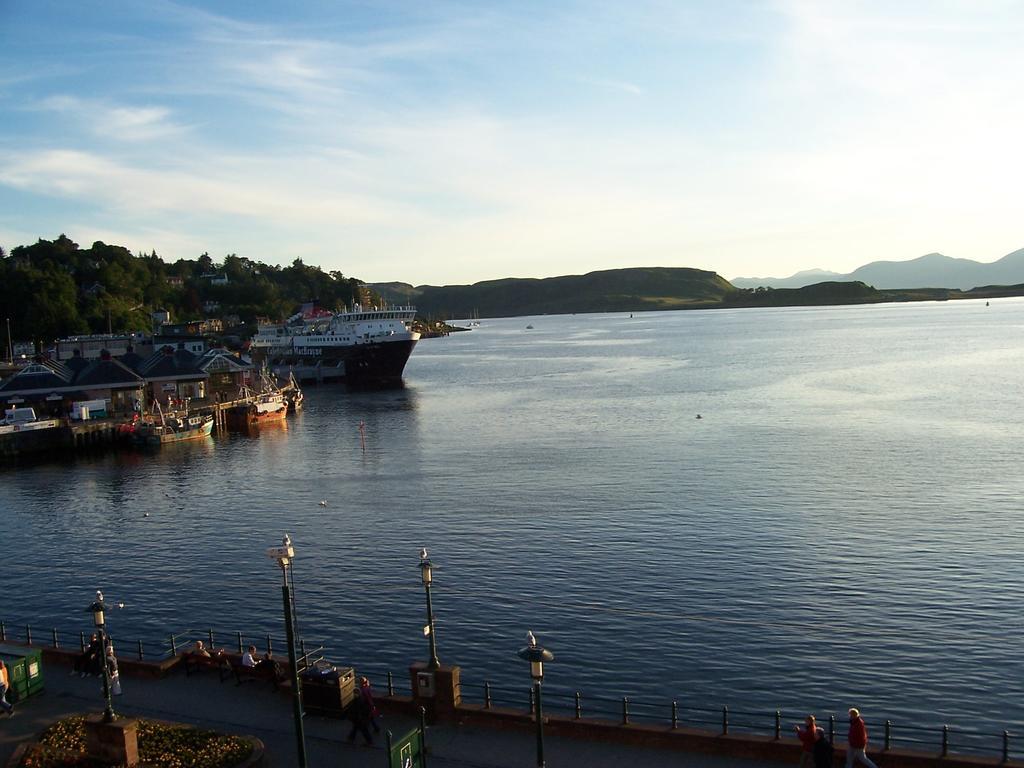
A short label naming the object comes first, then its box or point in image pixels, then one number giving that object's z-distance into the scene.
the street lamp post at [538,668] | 14.18
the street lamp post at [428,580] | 16.99
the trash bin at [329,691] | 17.08
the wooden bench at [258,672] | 18.75
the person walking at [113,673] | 18.64
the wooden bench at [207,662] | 19.66
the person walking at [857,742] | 14.07
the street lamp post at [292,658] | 14.24
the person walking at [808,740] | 14.45
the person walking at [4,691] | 17.62
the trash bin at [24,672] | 18.27
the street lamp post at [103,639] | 15.19
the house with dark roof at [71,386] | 77.44
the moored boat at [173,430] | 72.50
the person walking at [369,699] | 16.20
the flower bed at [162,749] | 15.02
